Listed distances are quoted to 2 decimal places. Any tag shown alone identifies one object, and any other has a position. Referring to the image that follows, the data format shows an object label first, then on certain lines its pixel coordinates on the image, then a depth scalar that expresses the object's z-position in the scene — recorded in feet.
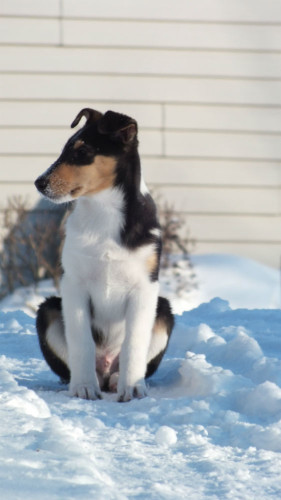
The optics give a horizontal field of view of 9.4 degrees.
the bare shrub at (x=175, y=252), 53.79
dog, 24.81
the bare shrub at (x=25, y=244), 54.22
